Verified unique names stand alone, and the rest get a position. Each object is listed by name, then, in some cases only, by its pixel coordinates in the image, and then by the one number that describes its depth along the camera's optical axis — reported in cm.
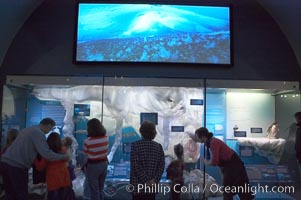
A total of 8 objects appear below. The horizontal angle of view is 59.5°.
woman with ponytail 344
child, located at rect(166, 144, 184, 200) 395
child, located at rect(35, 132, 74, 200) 308
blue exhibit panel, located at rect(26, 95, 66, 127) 427
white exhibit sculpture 421
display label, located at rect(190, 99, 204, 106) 419
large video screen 435
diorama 415
